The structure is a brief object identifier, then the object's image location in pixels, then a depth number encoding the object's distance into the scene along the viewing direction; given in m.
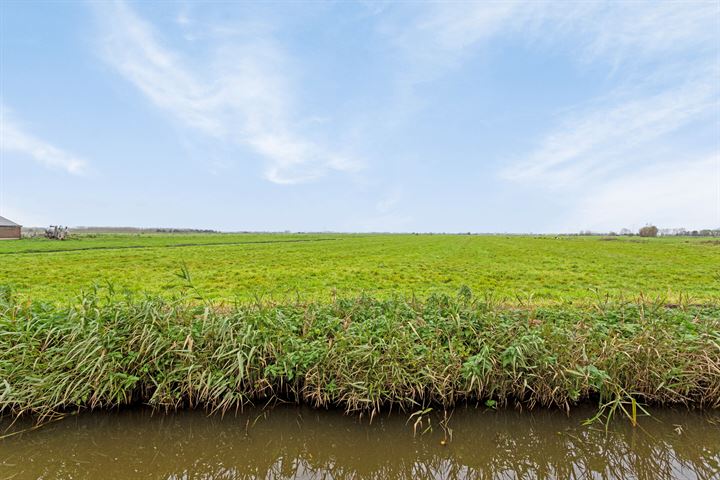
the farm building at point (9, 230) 64.19
